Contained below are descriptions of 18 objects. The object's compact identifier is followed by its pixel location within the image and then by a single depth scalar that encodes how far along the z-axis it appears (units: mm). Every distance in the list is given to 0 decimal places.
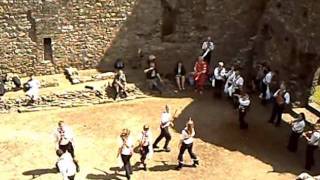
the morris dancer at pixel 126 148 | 20906
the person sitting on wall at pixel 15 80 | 28166
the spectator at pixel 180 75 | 28734
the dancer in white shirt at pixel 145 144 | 21938
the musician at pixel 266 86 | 27297
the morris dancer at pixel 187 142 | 22062
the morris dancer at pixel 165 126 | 23094
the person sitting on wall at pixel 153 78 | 28547
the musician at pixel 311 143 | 22531
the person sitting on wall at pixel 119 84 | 28125
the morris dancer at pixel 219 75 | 28016
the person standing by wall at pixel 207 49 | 29303
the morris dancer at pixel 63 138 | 21469
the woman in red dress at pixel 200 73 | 28516
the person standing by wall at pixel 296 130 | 23672
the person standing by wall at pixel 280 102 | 25562
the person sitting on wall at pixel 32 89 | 27327
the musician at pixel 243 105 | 25281
